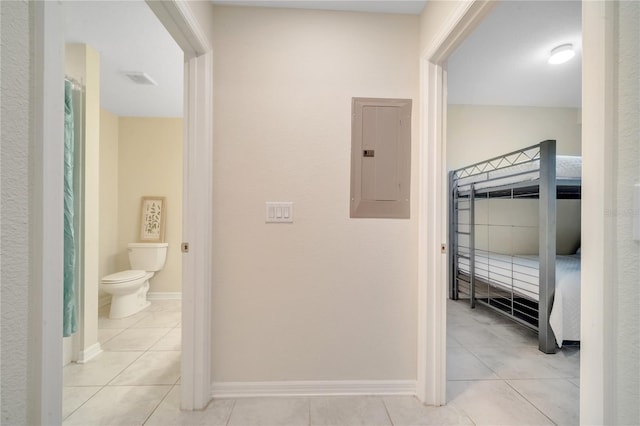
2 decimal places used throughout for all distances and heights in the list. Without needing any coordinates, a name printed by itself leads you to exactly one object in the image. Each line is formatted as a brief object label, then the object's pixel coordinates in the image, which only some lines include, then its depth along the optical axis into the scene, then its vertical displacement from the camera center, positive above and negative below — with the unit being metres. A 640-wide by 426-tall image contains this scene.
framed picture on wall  3.40 -0.13
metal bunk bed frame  2.12 +0.06
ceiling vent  2.41 +1.25
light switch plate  1.60 +0.01
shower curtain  1.59 -0.16
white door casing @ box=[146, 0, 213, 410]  1.46 -0.10
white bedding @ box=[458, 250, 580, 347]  2.07 -0.61
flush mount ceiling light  2.25 +1.39
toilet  2.75 -0.72
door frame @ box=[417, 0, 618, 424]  0.56 +0.01
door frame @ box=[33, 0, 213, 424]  0.54 -0.01
